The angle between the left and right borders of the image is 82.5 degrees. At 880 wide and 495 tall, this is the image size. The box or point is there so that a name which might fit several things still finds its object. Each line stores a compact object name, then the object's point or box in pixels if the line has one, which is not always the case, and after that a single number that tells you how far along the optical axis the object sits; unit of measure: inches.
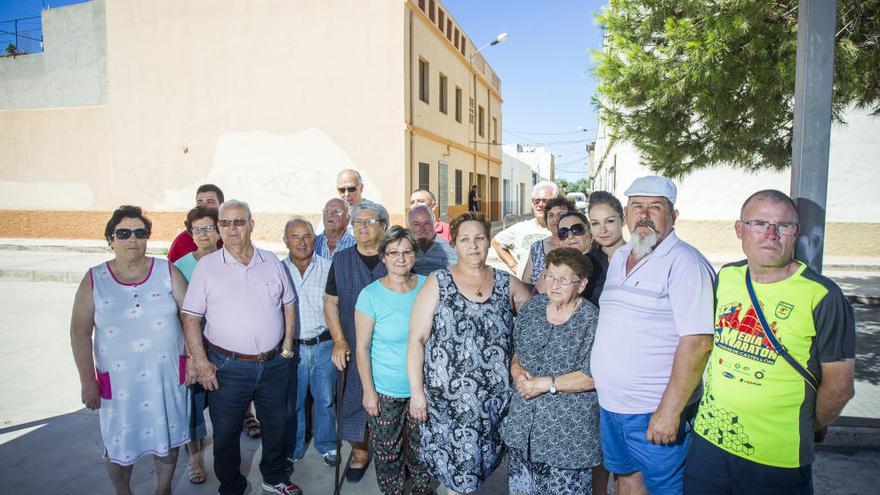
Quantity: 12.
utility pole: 103.9
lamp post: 840.3
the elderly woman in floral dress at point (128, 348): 104.6
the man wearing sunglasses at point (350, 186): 191.0
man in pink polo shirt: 112.3
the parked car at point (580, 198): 1297.2
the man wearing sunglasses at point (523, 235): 175.0
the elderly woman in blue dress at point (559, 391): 94.7
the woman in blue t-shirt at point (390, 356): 110.7
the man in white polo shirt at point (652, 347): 85.0
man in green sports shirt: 72.7
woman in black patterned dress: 99.6
